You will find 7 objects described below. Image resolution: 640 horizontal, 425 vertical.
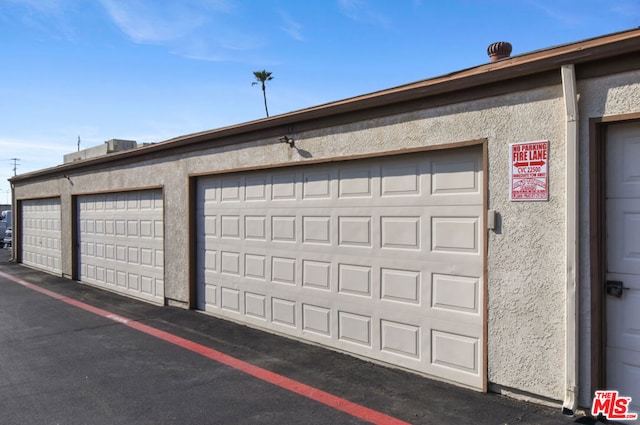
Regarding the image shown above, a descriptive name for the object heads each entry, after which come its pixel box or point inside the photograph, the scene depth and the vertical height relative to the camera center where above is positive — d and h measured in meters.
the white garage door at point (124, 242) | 10.03 -0.74
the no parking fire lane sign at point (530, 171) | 4.37 +0.35
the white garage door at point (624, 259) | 4.02 -0.46
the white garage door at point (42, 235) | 14.93 -0.77
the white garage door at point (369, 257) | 5.04 -0.62
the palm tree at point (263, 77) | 36.09 +10.30
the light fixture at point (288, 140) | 6.81 +1.02
